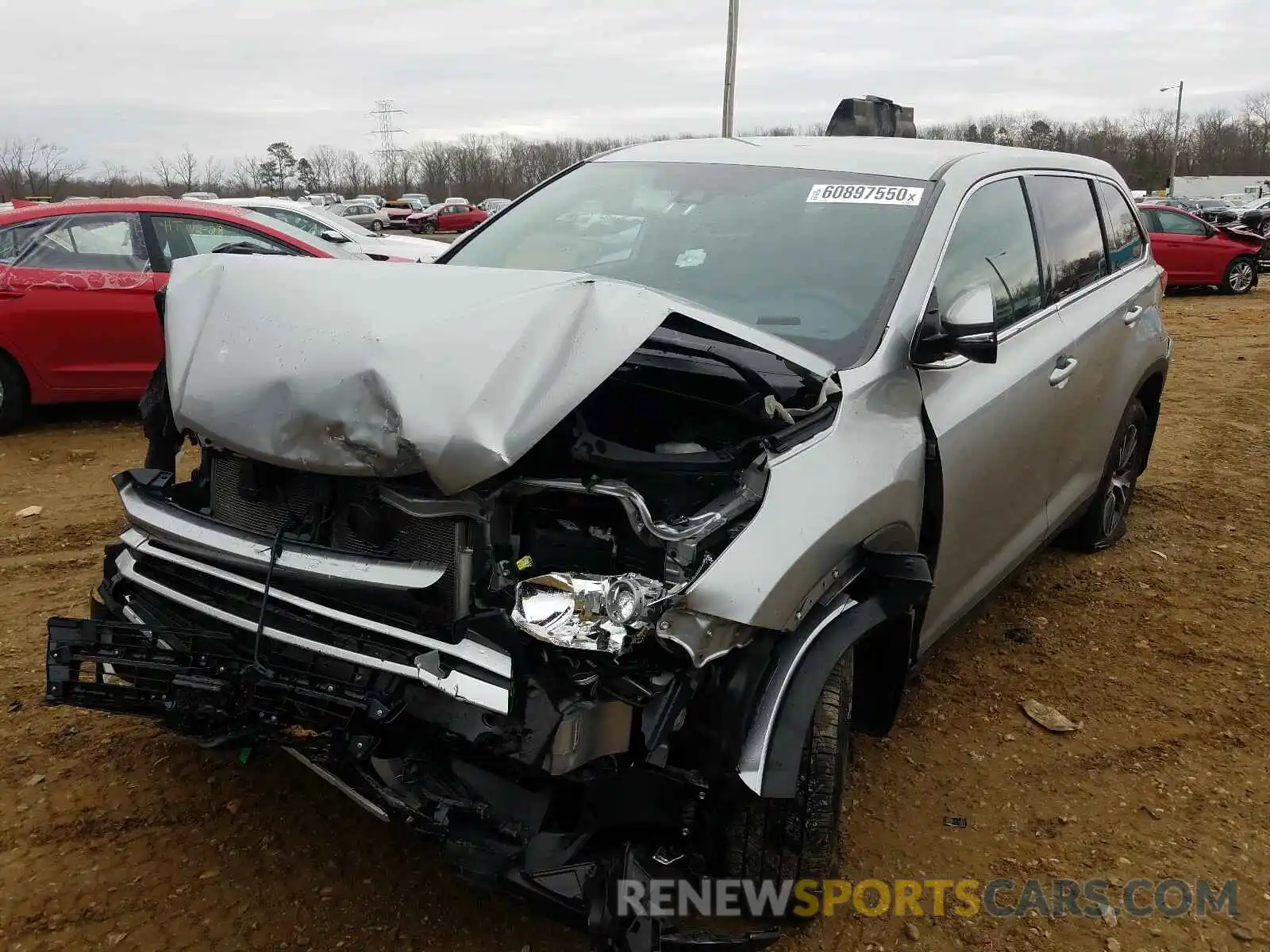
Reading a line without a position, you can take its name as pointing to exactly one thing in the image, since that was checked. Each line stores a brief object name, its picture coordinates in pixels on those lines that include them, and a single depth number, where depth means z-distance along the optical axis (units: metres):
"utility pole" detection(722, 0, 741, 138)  16.60
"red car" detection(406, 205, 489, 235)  41.47
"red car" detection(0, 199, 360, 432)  6.55
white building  65.25
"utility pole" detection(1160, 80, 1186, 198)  64.25
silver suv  2.05
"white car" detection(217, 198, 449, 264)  8.62
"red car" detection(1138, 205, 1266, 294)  17.28
